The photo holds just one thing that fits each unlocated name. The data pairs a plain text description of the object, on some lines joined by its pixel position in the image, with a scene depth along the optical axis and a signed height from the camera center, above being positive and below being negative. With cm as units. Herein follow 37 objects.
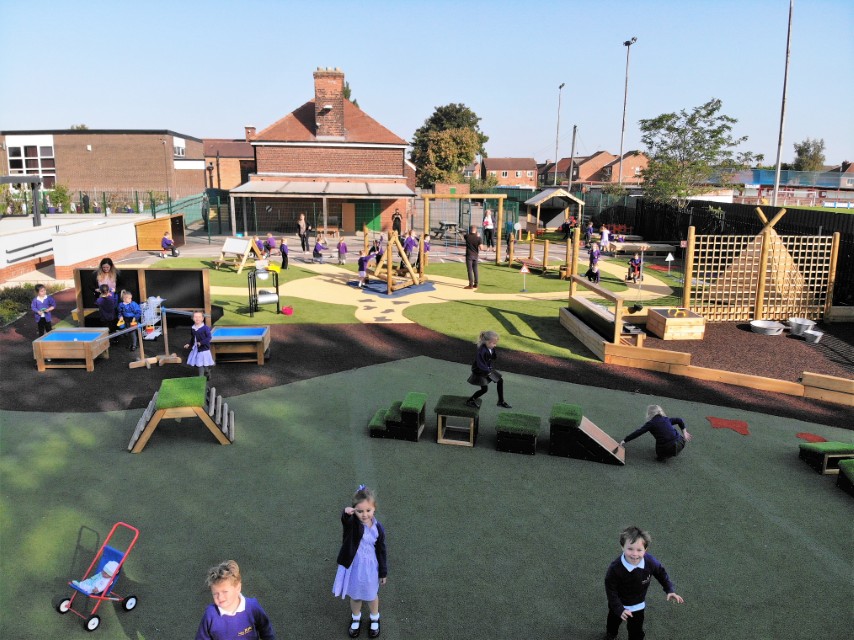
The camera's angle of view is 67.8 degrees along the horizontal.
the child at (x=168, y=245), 2903 -169
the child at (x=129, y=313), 1377 -229
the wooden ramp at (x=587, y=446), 923 -338
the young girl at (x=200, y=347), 1159 -252
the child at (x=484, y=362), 1036 -245
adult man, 2147 -136
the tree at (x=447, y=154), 7756 +697
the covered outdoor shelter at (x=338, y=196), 3641 +78
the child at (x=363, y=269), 2255 -206
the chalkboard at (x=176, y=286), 1631 -198
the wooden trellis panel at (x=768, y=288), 1738 -200
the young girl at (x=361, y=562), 550 -305
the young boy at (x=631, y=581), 530 -307
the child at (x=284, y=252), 2530 -168
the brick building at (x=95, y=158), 5956 +457
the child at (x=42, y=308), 1475 -234
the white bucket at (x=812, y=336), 1548 -291
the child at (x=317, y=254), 2843 -197
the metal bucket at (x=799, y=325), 1593 -274
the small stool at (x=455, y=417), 964 -313
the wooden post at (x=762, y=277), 1705 -166
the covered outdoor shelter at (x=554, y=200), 3803 +78
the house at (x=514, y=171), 12300 +783
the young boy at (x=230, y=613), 446 -290
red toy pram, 578 -357
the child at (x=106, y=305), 1419 -216
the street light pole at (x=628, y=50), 5607 +1427
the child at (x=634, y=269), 2436 -212
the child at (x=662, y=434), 914 -315
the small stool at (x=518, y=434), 938 -325
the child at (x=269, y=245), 2727 -153
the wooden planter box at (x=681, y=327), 1550 -273
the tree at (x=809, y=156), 9853 +951
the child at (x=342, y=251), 2820 -180
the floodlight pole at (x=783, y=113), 3038 +493
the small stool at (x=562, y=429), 925 -314
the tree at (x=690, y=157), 3600 +322
